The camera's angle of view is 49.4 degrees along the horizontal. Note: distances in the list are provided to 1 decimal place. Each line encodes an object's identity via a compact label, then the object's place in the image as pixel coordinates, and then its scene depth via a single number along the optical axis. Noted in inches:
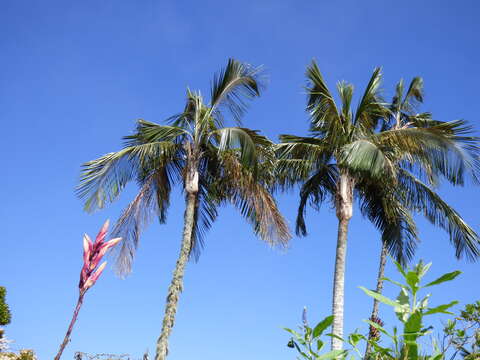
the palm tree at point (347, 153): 429.1
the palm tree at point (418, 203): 446.9
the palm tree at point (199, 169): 438.9
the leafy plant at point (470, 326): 68.4
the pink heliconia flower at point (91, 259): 102.0
